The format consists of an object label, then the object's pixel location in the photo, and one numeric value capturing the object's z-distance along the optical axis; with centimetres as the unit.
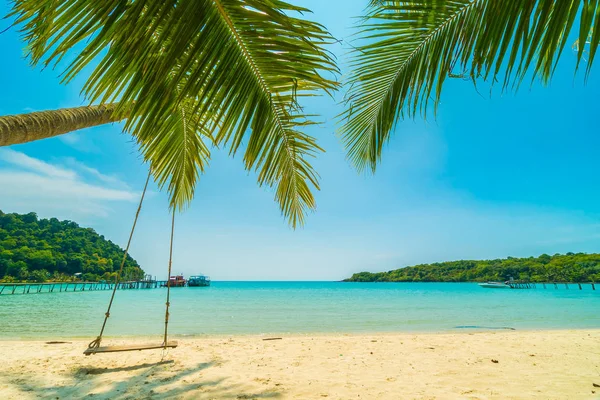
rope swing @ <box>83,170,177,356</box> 441
